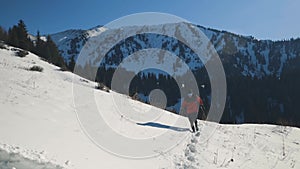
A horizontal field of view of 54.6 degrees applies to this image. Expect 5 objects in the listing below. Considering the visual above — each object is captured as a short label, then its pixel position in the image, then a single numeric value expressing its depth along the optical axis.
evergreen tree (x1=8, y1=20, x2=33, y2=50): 41.43
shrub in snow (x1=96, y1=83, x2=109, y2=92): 17.57
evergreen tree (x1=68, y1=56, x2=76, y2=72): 57.31
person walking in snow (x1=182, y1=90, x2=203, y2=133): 12.33
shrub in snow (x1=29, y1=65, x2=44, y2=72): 15.91
